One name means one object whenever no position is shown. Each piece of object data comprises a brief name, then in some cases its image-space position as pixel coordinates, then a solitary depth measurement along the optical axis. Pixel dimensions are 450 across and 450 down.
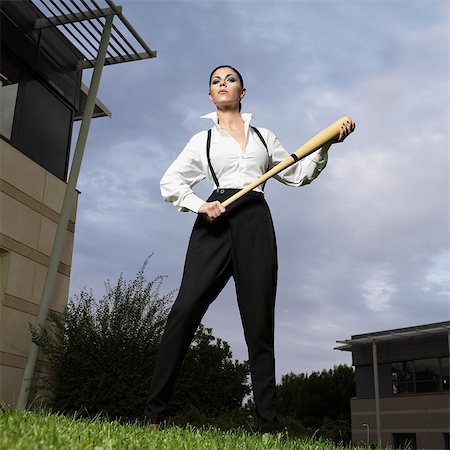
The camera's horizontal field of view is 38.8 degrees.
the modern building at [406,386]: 21.91
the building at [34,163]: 10.05
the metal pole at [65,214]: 9.62
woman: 3.74
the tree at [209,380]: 8.92
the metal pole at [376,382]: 20.94
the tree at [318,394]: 28.56
